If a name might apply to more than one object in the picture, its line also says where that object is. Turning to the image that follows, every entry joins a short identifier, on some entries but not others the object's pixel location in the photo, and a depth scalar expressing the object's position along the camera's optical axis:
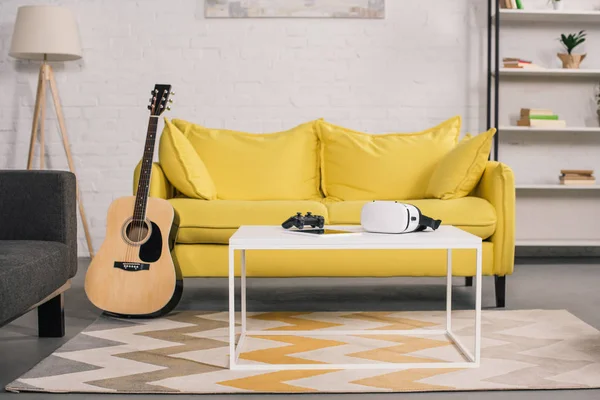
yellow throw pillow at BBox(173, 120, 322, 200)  3.83
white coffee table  2.24
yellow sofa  3.21
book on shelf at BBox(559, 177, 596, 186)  4.86
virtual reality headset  2.35
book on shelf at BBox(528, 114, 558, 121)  4.86
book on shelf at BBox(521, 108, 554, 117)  4.86
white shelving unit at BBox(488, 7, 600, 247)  5.02
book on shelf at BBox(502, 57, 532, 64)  4.84
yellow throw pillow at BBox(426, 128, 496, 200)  3.49
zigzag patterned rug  2.13
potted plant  4.88
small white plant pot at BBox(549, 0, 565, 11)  4.88
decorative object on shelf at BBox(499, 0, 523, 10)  4.85
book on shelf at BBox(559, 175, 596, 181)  4.86
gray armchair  2.52
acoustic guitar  3.00
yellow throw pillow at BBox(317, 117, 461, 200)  3.81
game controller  2.44
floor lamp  4.56
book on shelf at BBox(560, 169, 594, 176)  4.88
